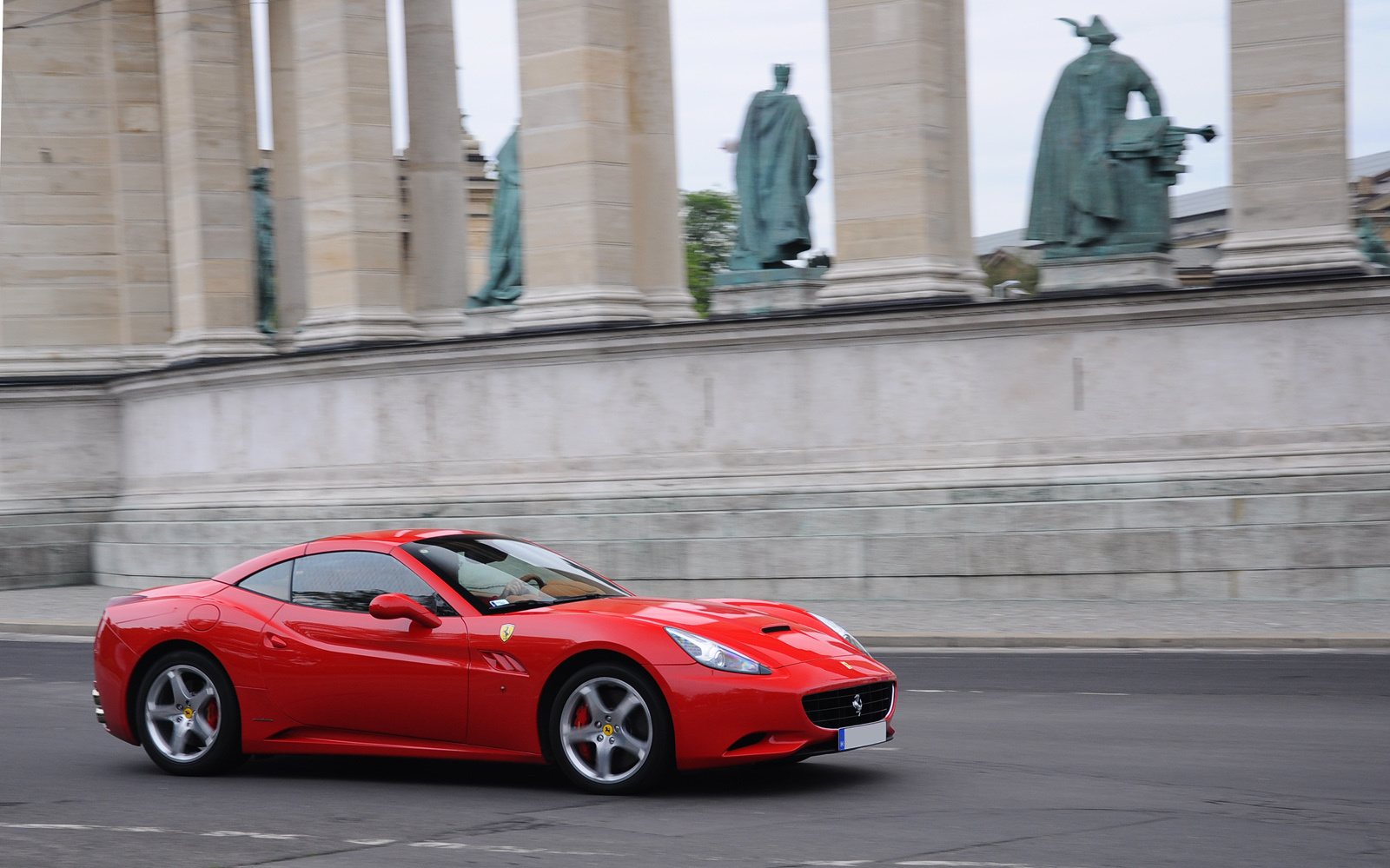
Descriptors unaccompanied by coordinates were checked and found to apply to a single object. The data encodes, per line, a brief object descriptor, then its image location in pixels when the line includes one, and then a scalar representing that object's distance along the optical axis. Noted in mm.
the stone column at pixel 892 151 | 20094
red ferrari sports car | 7848
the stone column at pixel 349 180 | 24688
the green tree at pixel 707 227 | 80062
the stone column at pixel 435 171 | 27188
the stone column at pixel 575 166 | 22281
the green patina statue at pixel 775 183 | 22328
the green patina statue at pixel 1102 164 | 19484
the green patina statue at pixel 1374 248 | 19547
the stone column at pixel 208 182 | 27203
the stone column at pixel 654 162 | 23906
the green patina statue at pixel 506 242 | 25625
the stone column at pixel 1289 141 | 17922
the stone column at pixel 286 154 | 29594
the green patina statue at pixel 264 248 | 28578
